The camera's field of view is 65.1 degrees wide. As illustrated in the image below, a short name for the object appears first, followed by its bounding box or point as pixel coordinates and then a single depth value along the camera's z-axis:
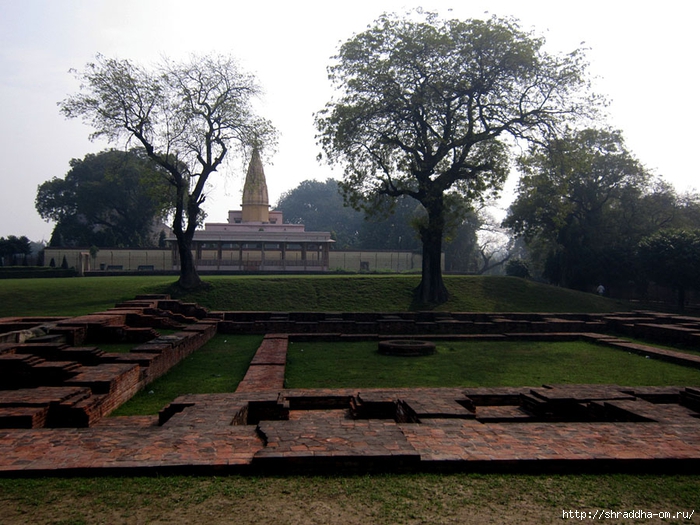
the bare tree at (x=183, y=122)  19.48
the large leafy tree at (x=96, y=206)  43.81
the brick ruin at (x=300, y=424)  4.01
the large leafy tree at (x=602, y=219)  30.33
